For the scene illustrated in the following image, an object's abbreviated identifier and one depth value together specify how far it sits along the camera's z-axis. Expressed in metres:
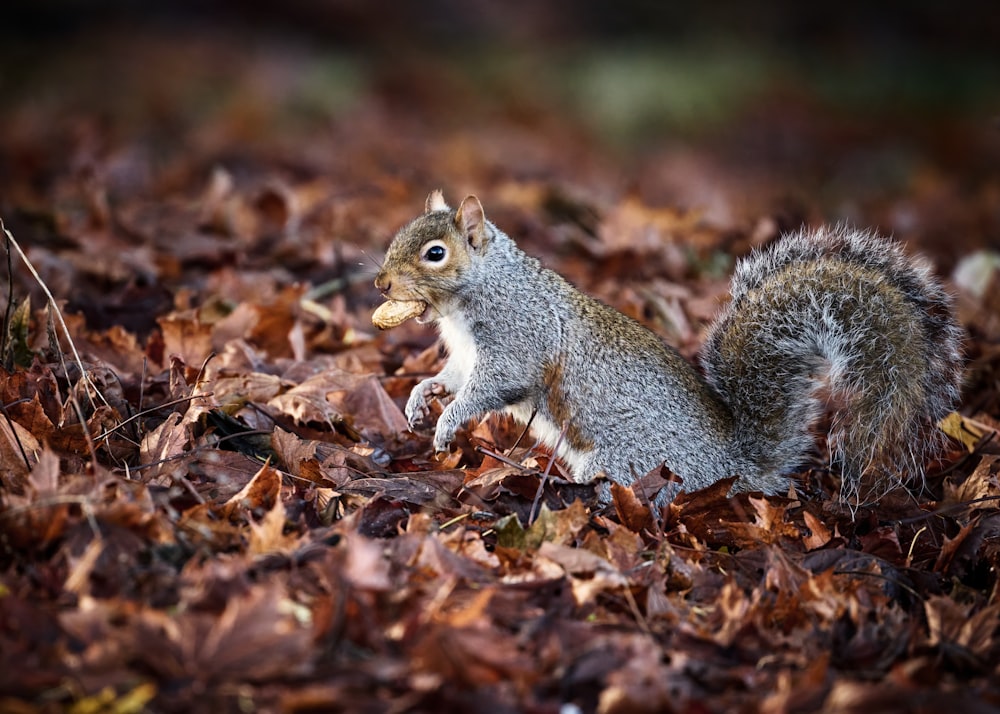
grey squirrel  6.87
